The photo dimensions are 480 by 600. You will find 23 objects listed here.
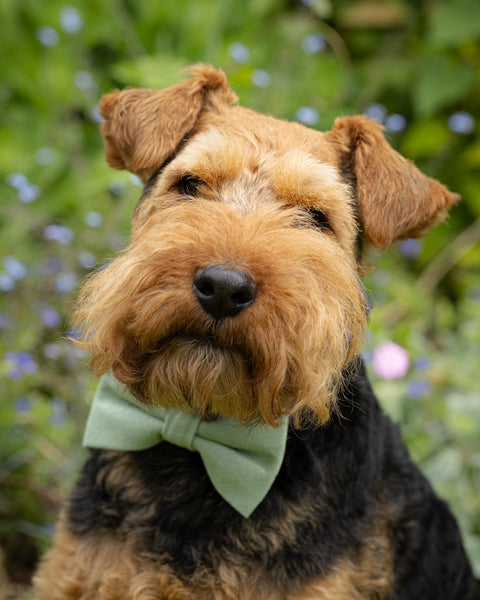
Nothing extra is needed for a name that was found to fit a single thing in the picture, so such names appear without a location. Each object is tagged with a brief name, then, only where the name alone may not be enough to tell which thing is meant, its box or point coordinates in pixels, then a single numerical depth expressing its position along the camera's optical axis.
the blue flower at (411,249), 5.35
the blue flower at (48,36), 4.86
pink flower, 3.71
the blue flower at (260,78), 4.41
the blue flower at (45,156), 4.76
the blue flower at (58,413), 3.66
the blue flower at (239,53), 4.38
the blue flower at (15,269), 3.58
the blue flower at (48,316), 3.70
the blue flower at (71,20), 4.59
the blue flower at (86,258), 3.76
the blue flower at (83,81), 4.82
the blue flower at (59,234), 3.68
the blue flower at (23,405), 3.52
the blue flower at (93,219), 3.87
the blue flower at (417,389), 3.78
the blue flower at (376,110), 5.21
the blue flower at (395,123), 4.97
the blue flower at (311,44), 5.08
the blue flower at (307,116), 4.07
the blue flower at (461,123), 5.38
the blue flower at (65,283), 3.71
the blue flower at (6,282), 3.64
